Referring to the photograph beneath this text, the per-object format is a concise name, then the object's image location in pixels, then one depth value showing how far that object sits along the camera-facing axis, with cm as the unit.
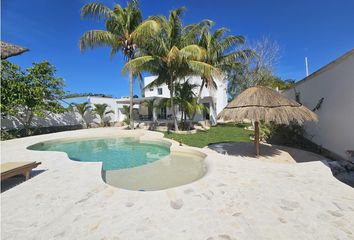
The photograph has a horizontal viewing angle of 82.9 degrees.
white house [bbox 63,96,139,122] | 2314
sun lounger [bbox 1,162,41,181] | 461
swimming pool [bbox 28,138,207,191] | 616
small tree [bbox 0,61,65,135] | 1345
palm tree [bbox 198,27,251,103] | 1755
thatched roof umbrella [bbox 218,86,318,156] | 700
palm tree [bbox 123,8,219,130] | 1323
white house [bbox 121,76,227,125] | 2358
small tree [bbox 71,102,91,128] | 2139
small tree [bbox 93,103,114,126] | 2234
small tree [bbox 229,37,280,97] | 2419
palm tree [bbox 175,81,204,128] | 1596
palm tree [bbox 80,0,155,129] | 1555
